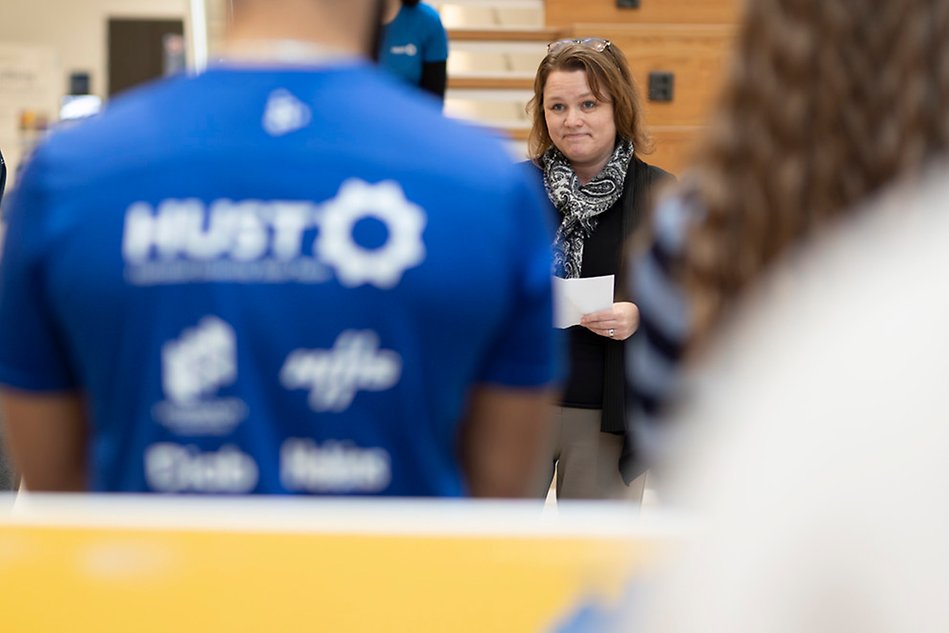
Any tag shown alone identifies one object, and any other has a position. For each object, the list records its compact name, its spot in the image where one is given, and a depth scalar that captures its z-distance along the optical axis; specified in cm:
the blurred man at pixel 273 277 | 221
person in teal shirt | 851
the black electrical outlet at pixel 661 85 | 1365
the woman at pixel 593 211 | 630
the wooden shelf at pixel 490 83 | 1441
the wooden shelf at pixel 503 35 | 1470
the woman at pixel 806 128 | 184
